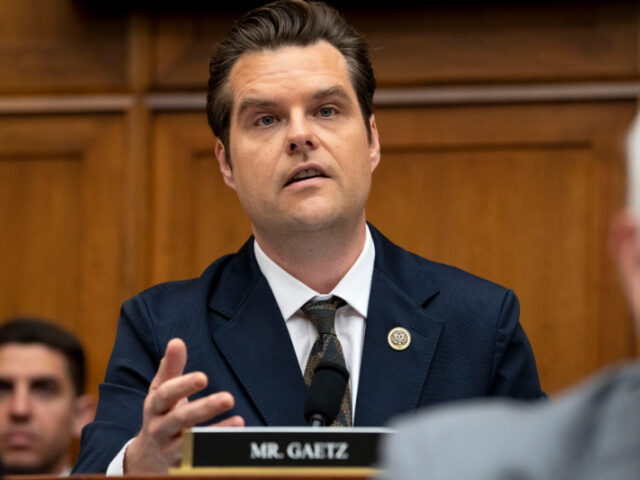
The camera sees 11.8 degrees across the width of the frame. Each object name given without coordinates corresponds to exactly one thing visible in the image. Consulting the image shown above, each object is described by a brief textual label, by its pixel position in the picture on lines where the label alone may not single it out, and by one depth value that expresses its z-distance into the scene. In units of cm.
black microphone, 268
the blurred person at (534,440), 161
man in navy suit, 289
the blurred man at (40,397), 346
